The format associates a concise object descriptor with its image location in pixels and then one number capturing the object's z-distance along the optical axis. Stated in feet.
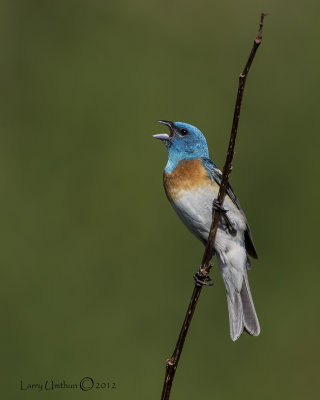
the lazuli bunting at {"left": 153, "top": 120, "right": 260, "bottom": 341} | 26.53
